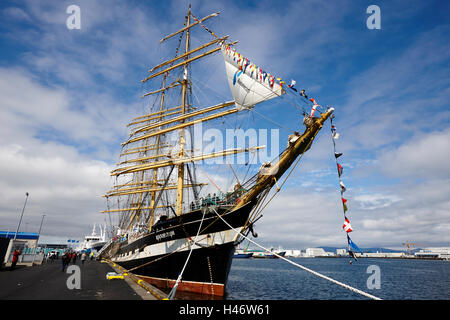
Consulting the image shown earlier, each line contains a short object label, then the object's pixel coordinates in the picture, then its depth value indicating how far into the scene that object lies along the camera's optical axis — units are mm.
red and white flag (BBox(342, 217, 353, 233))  7856
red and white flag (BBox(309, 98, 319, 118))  10212
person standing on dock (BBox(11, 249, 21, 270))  15712
